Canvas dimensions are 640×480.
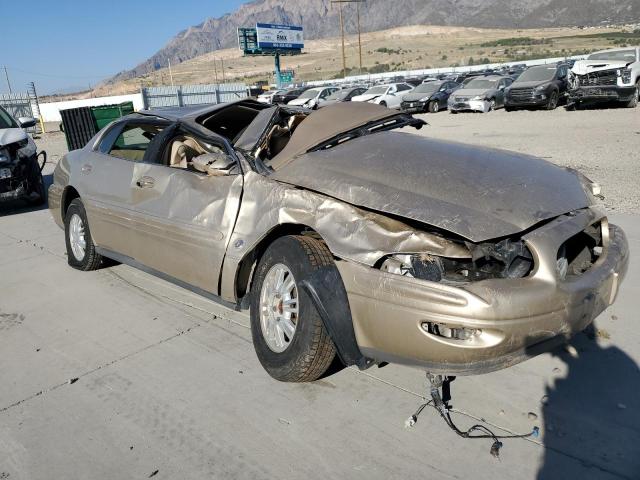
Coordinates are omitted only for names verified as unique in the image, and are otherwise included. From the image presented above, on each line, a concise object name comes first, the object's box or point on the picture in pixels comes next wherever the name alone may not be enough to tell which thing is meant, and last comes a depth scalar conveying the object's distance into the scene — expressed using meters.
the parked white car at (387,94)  24.08
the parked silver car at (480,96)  20.95
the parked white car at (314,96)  26.90
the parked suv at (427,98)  23.41
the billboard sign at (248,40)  53.94
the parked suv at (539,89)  18.95
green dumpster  17.82
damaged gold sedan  2.61
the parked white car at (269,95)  33.41
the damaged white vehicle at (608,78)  16.39
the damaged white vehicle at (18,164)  8.12
